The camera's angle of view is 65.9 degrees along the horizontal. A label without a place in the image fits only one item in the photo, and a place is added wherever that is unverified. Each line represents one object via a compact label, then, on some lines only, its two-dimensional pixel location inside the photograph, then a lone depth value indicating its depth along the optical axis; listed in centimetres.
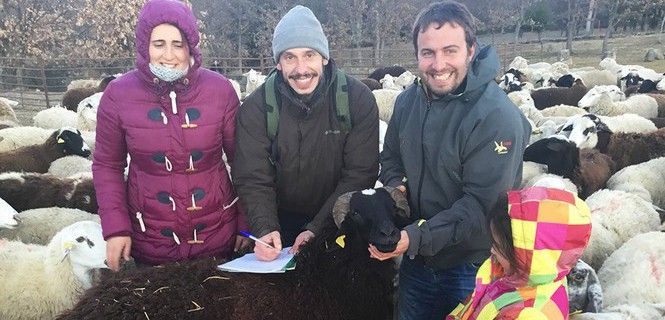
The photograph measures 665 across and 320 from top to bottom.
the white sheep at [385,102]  1123
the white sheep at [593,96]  1093
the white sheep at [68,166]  717
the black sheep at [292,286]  258
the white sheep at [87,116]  981
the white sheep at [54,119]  1082
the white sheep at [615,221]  494
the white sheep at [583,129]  758
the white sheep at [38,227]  516
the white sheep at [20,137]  816
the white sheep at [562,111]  1071
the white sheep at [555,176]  618
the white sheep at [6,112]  1135
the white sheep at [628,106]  1091
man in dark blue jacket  249
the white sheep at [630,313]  290
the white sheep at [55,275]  384
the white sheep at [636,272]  373
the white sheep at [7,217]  470
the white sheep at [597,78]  1691
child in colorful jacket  193
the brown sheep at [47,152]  713
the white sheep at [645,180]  639
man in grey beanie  295
